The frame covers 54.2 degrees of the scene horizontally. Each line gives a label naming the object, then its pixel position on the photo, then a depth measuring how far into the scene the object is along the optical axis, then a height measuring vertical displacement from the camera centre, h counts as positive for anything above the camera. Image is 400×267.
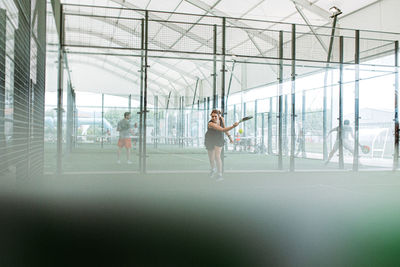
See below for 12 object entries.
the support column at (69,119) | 9.11 +0.34
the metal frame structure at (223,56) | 7.68 +1.67
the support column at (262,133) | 12.73 +0.08
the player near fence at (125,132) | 9.11 +0.05
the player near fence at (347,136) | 9.14 +0.00
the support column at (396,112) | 9.17 +0.58
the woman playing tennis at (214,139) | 7.16 -0.09
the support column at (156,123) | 10.92 +0.33
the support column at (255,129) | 12.99 +0.21
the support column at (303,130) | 11.15 +0.15
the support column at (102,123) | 10.49 +0.27
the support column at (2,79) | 3.50 +0.50
